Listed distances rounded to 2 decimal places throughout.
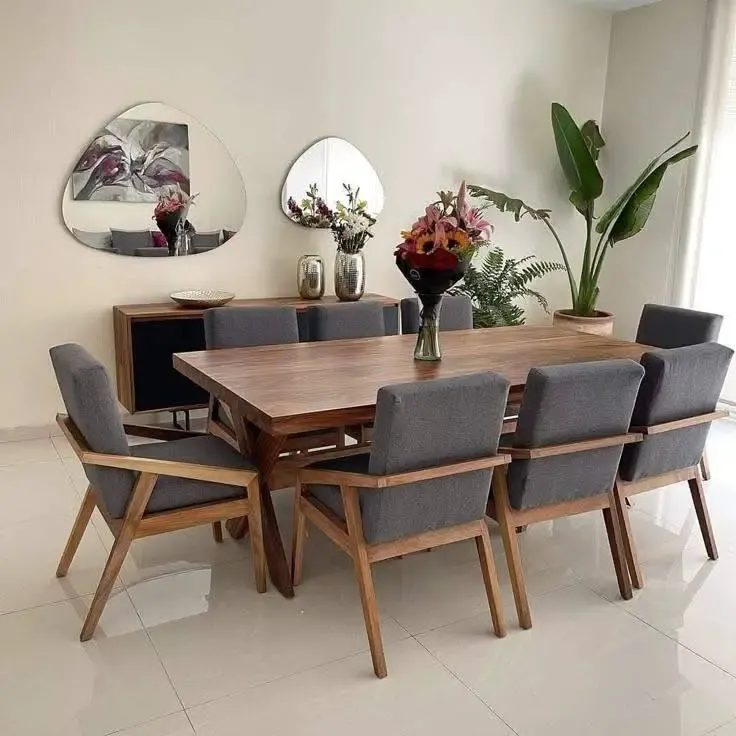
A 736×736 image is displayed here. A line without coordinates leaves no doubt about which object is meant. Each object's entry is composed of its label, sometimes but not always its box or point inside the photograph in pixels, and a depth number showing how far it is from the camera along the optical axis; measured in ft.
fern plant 17.03
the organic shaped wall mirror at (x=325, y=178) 15.65
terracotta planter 17.83
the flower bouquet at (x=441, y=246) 9.21
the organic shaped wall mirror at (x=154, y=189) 13.73
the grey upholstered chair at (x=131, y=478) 7.41
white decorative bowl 14.03
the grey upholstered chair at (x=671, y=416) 8.97
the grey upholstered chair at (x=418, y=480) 7.11
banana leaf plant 16.92
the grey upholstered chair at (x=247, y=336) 10.96
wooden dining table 7.88
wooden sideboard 13.50
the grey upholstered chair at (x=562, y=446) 8.02
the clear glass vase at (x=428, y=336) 9.97
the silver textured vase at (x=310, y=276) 15.47
